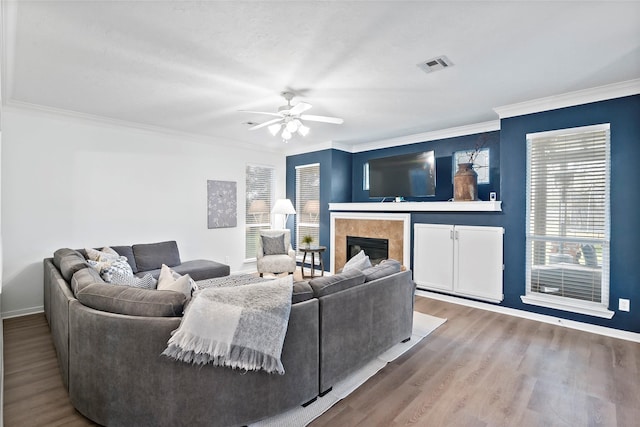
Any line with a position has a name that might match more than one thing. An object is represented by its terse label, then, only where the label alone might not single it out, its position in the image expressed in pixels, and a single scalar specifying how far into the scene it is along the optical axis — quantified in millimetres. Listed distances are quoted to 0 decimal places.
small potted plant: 5758
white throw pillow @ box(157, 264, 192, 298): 2152
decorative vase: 4387
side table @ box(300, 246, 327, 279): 5537
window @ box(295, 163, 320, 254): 6305
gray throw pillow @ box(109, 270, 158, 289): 2658
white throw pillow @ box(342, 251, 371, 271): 3001
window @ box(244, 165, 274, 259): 6230
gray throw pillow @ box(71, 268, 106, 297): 2109
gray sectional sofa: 1726
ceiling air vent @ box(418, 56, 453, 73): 2641
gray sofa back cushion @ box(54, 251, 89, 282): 2612
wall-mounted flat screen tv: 4824
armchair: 5359
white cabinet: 4109
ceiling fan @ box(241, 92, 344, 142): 3244
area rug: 1967
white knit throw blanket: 1690
